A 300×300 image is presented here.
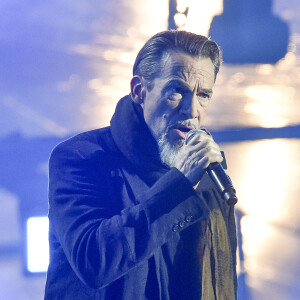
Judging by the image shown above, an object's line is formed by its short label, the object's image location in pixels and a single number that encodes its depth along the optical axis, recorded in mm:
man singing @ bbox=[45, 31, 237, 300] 3603
